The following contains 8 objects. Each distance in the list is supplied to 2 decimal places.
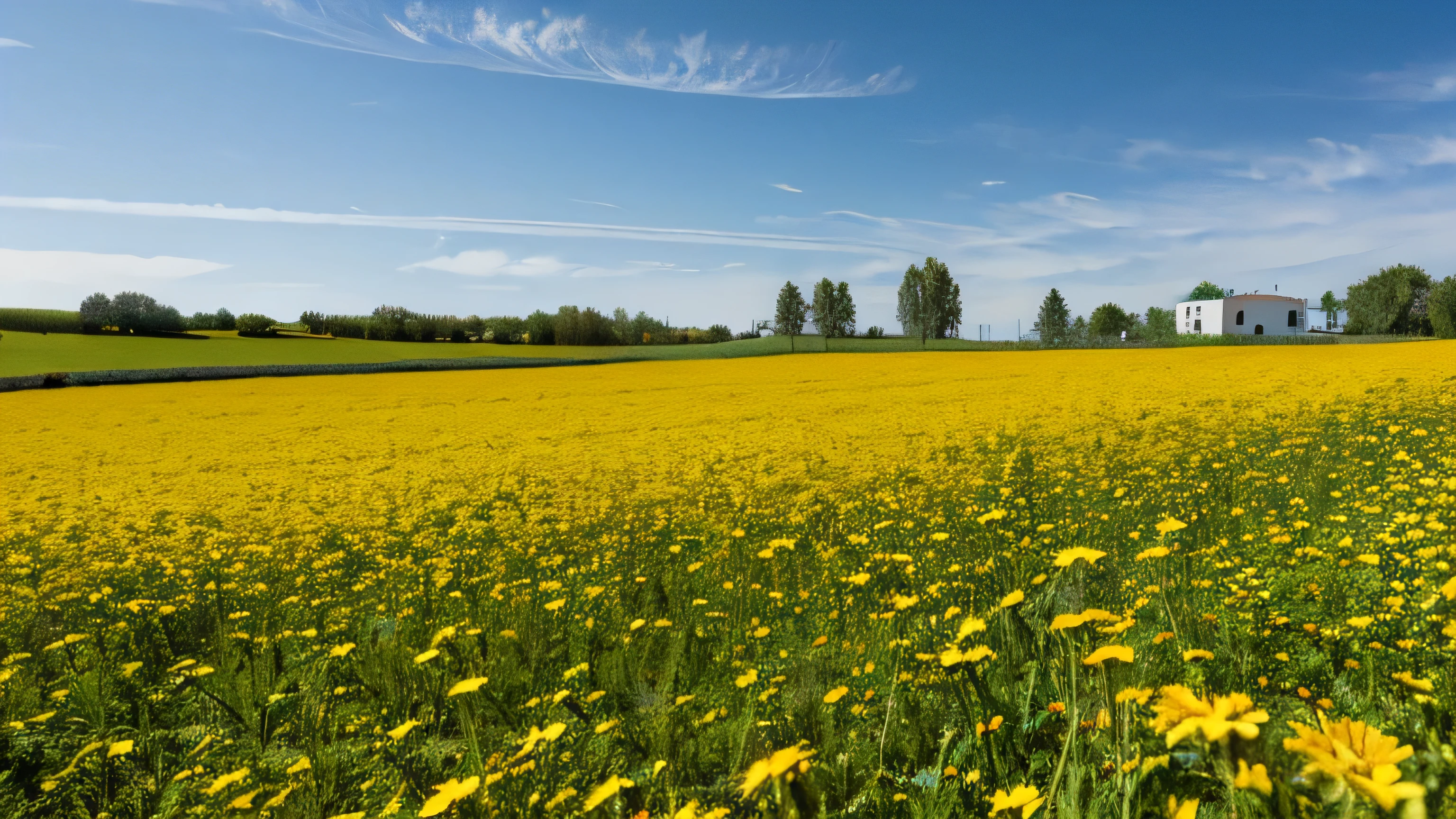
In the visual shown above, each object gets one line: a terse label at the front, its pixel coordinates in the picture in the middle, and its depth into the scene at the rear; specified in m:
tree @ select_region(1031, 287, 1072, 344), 67.38
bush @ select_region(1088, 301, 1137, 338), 93.12
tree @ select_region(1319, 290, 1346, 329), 93.44
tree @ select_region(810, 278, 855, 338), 67.75
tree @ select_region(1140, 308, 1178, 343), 76.44
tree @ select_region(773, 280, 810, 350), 66.94
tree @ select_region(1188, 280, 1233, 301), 116.69
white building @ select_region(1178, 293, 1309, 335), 75.44
